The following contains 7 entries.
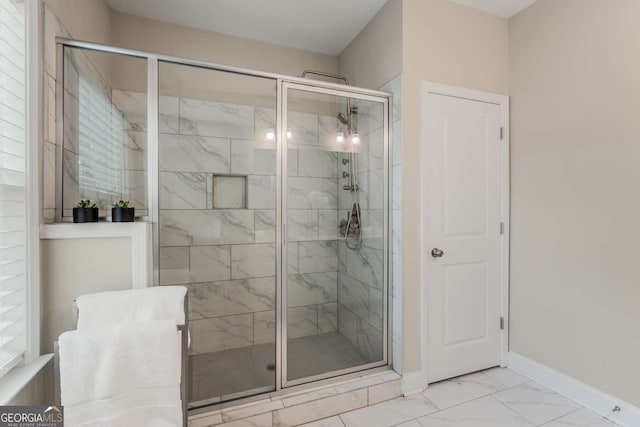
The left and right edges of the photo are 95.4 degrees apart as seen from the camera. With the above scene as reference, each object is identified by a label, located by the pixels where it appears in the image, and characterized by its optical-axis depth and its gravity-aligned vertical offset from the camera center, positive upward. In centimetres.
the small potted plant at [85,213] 140 -1
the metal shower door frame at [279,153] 153 +37
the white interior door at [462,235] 212 -18
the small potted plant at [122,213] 149 -1
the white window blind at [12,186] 113 +10
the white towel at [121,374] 103 -60
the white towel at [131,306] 123 -42
